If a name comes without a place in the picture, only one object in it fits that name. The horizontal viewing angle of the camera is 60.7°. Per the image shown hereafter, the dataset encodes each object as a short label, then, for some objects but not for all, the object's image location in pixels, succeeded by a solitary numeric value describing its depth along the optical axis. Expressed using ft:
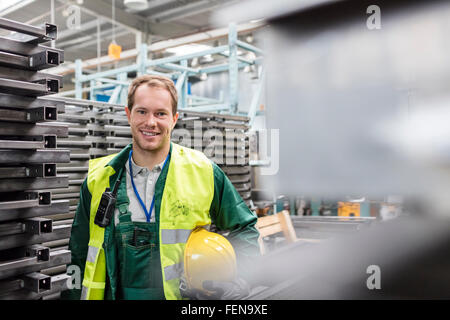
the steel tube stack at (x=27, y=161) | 4.80
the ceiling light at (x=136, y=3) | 20.67
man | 5.59
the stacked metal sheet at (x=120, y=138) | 9.75
